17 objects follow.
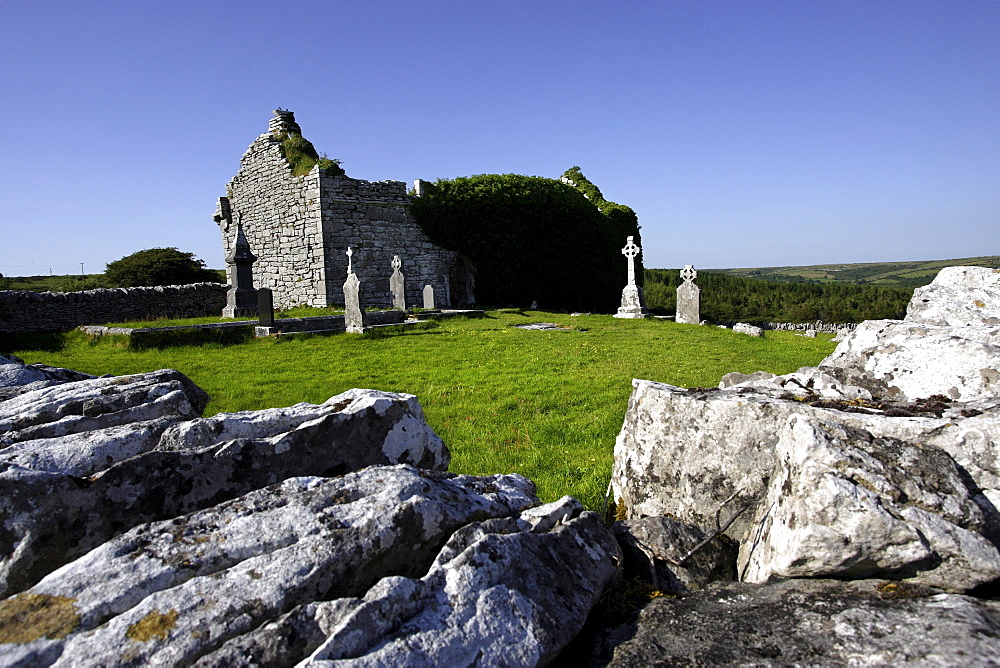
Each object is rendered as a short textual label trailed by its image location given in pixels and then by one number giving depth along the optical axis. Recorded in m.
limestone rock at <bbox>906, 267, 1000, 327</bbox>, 4.12
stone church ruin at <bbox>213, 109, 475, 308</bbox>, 21.59
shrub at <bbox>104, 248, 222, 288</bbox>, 29.72
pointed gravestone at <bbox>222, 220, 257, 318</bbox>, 17.44
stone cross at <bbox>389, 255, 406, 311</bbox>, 19.00
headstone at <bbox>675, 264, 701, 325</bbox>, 18.73
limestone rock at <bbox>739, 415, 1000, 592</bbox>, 1.98
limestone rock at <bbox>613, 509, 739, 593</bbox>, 2.41
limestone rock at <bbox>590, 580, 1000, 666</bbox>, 1.62
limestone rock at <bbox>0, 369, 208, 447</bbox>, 2.54
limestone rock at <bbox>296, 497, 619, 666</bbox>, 1.51
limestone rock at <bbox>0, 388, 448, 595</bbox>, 1.85
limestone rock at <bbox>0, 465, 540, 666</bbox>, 1.47
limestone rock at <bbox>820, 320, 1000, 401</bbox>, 2.91
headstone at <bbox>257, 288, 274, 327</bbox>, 13.68
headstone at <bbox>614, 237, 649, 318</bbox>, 20.66
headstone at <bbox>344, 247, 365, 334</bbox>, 14.43
